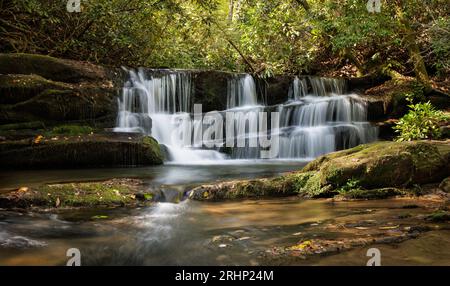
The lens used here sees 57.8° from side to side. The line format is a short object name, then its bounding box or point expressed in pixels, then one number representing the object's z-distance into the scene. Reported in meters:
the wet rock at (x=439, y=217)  3.88
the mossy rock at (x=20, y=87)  8.70
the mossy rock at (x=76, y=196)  4.72
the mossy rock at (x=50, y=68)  9.10
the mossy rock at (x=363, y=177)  5.35
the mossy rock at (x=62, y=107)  8.84
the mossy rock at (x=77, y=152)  8.01
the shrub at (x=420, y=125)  8.55
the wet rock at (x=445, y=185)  5.23
